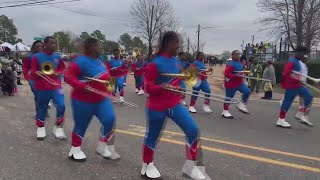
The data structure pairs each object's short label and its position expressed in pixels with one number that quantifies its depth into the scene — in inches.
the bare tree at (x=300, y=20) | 793.8
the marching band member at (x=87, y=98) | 143.4
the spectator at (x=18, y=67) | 505.1
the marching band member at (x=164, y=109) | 123.6
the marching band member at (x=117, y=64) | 320.9
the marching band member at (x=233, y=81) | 264.9
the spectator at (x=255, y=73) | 466.2
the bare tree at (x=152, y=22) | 1213.9
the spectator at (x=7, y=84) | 386.1
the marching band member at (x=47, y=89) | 185.5
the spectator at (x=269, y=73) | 446.1
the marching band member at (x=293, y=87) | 227.4
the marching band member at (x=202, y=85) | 283.6
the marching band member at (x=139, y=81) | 414.2
